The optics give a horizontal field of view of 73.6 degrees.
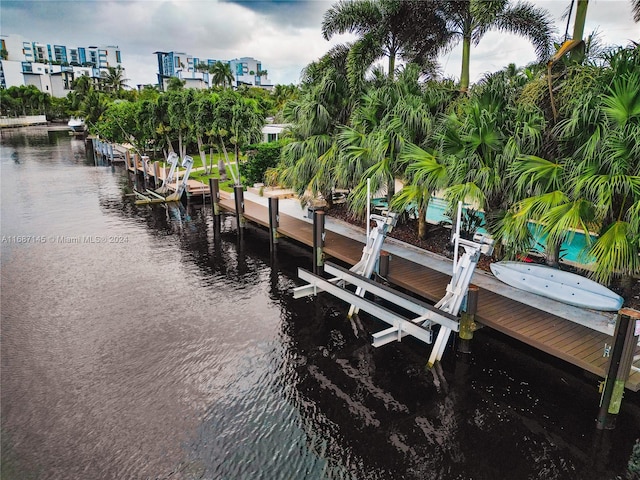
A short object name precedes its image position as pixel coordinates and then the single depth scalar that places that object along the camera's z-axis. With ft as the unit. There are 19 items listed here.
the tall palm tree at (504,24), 41.60
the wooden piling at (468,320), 24.77
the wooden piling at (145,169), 87.17
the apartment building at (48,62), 386.73
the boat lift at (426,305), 23.22
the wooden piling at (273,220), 44.55
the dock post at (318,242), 37.09
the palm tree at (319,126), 44.70
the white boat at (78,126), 216.97
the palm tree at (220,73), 237.25
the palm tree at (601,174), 22.21
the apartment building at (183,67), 574.97
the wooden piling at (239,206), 50.29
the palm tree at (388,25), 46.44
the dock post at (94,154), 118.83
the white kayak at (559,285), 26.45
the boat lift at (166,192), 67.05
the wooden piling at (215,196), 56.54
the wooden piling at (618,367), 17.75
